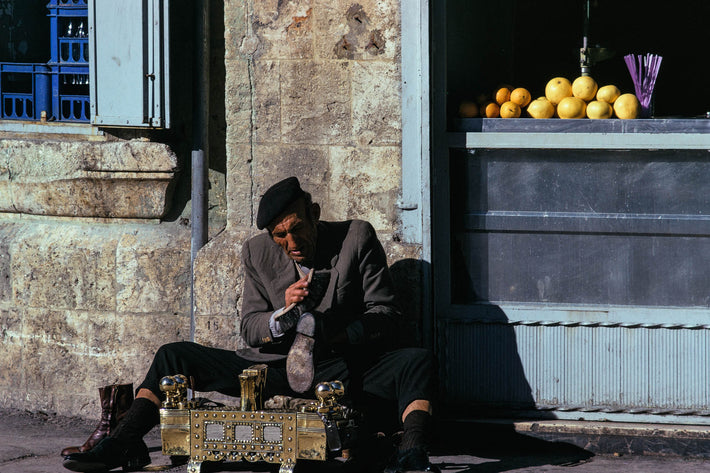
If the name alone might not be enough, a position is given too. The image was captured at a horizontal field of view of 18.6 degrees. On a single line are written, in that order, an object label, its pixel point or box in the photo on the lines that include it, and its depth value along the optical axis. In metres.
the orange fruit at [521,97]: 10.34
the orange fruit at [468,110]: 10.43
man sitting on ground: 9.18
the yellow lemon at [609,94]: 10.21
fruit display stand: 10.06
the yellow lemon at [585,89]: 10.26
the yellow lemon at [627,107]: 10.08
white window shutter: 10.53
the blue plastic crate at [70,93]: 11.92
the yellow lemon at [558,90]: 10.34
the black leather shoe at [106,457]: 9.13
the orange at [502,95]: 10.44
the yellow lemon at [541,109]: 10.23
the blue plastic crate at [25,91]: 12.05
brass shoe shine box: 8.87
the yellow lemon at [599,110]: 10.13
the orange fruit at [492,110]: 10.37
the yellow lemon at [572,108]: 10.18
